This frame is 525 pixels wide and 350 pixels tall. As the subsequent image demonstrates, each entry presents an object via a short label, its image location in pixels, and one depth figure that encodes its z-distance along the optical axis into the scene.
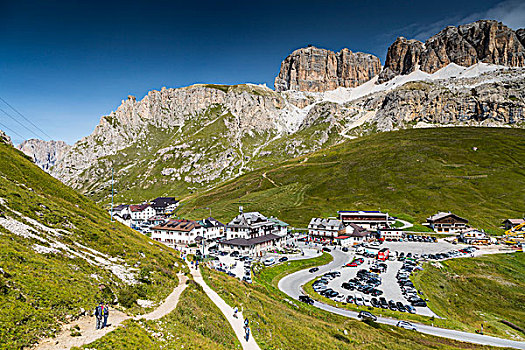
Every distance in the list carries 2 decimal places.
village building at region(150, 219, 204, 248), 107.94
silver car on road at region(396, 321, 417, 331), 48.88
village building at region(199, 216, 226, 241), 113.97
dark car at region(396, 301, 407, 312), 55.47
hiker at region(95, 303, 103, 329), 19.94
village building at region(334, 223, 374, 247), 113.99
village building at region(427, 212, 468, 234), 128.50
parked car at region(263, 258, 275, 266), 82.11
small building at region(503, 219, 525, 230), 122.50
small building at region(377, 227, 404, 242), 121.00
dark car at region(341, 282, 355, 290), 65.16
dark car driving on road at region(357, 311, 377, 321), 50.85
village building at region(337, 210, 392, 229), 134.62
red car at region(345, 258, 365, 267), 83.19
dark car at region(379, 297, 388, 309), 56.62
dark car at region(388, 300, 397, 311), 56.06
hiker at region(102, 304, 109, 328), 20.39
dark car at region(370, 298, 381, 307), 57.04
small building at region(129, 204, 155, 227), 188.49
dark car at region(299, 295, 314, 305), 57.00
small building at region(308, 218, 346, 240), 120.79
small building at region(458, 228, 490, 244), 111.22
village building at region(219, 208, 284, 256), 95.06
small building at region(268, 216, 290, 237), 121.39
